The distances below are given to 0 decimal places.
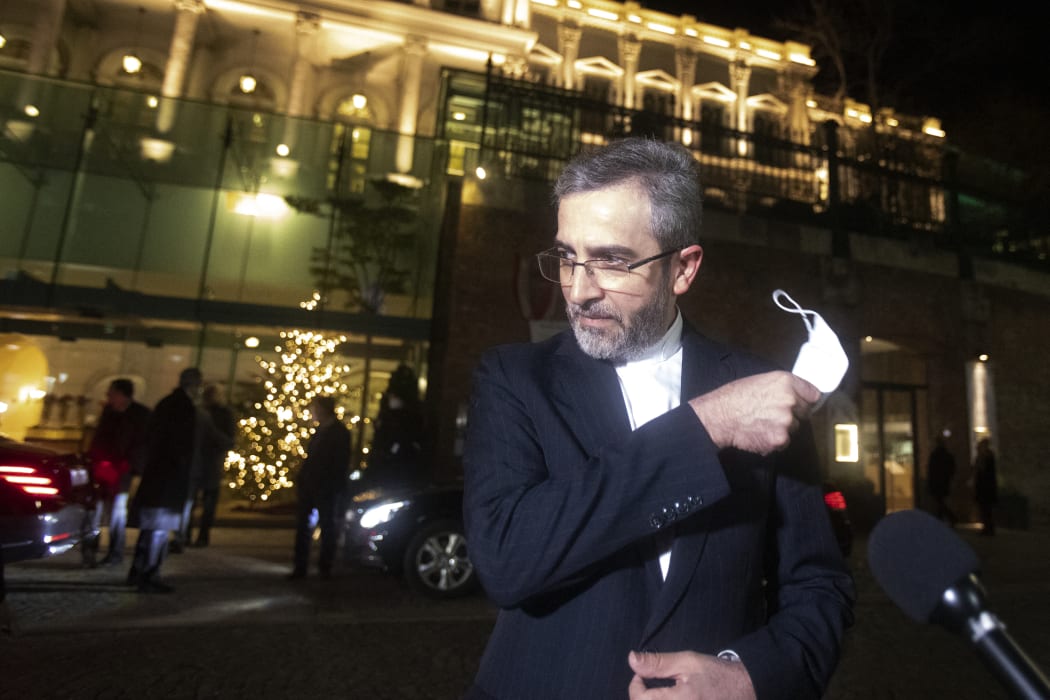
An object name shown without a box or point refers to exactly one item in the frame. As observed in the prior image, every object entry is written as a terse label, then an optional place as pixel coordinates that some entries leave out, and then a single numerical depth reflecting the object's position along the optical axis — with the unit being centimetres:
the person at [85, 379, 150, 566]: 713
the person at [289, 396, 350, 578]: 693
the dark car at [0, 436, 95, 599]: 465
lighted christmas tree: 1078
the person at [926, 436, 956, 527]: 1161
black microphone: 73
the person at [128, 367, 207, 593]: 586
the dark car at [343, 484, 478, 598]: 625
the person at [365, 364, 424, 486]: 892
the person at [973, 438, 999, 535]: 1123
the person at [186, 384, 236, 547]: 847
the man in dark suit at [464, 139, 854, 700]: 101
